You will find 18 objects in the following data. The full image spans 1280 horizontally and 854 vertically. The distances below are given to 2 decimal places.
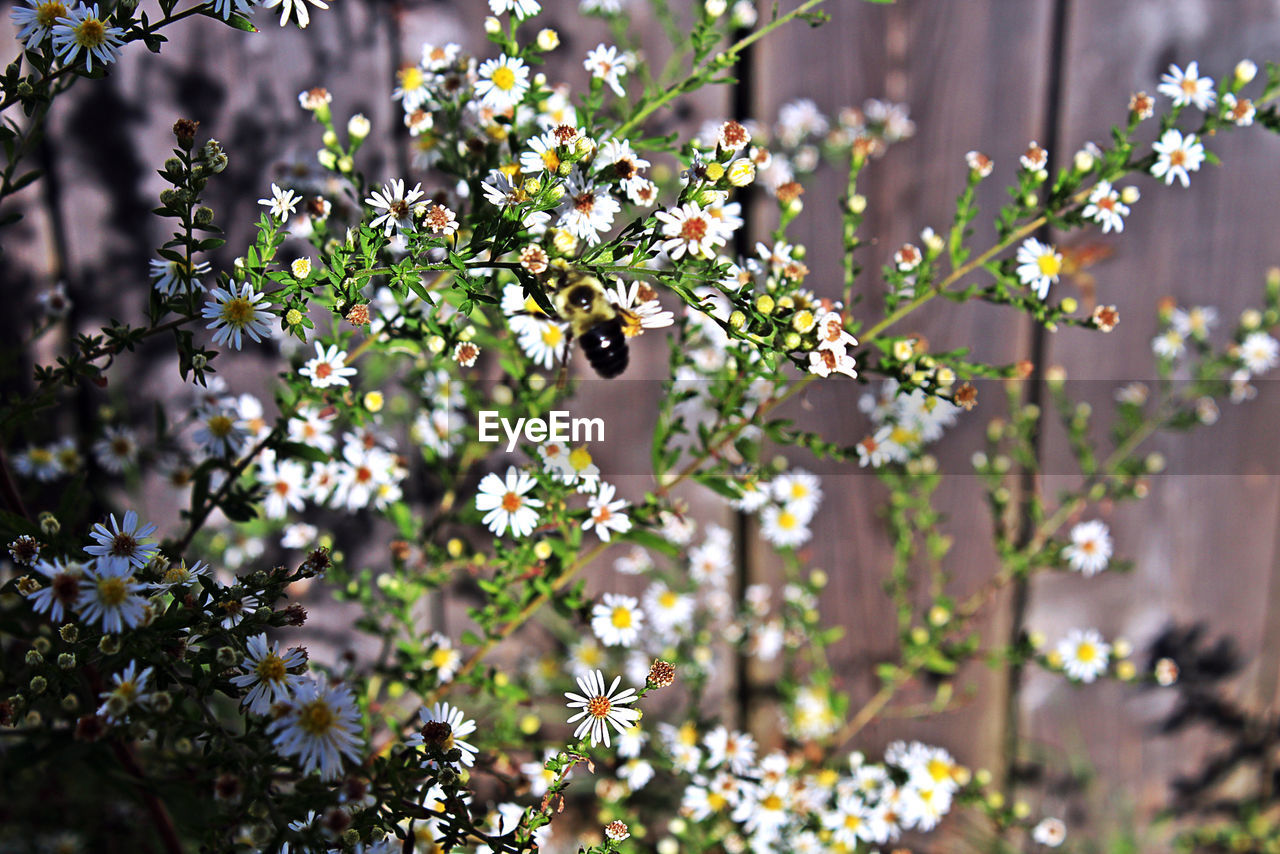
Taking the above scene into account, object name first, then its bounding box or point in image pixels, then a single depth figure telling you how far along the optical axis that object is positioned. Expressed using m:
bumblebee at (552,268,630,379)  0.46
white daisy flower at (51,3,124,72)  0.42
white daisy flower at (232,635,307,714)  0.42
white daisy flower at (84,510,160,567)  0.42
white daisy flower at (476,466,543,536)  0.45
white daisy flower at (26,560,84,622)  0.41
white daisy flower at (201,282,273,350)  0.43
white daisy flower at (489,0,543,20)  0.45
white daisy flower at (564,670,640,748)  0.42
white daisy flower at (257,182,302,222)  0.42
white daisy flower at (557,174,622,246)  0.43
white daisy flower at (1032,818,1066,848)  0.55
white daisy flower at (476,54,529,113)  0.45
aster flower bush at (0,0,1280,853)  0.42
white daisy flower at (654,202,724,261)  0.43
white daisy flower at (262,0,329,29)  0.42
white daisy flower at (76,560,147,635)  0.41
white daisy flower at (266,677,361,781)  0.41
